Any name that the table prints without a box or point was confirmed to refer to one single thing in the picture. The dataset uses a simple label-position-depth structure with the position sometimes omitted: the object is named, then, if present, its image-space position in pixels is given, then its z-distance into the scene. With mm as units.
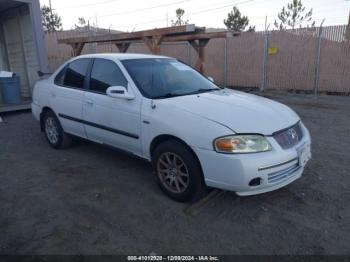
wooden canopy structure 8571
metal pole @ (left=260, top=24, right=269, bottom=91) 12149
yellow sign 12031
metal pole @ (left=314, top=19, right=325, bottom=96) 10734
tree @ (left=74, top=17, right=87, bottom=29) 44819
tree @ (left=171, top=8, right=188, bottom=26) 37281
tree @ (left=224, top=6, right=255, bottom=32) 28094
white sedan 3012
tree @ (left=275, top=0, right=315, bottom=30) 25594
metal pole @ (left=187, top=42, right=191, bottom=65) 14206
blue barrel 8812
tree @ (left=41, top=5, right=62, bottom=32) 39525
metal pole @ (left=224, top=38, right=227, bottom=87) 13561
